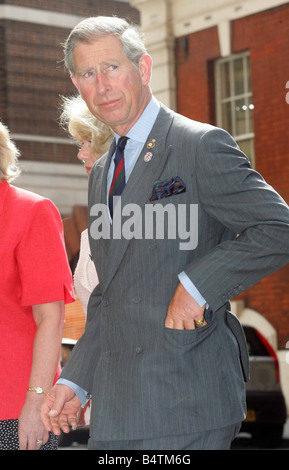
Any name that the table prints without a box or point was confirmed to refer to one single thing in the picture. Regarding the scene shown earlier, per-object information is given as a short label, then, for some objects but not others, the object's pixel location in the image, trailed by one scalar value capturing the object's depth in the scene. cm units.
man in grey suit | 264
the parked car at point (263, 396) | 1047
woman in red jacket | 343
